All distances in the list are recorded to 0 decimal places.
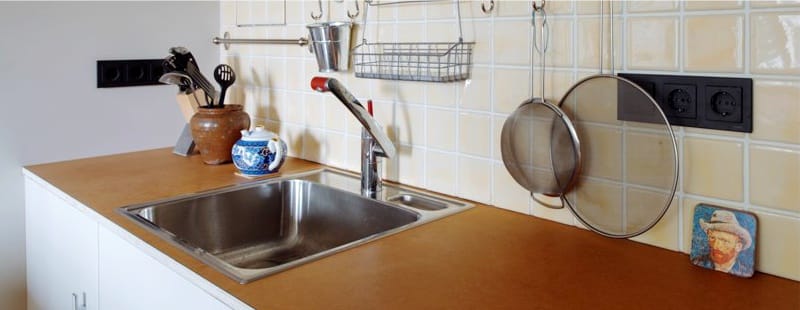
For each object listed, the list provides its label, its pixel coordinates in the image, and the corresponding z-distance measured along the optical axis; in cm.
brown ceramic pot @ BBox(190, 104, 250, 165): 176
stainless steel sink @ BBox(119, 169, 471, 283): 141
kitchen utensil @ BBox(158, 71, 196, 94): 179
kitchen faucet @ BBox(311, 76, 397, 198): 137
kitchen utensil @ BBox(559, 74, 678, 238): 106
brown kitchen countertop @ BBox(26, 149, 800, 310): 90
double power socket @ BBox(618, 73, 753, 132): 97
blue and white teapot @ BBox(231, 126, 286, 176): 163
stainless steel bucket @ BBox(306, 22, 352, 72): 160
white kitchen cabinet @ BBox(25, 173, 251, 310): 105
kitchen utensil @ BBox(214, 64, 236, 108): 182
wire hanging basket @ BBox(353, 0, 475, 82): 137
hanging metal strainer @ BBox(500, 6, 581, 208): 118
